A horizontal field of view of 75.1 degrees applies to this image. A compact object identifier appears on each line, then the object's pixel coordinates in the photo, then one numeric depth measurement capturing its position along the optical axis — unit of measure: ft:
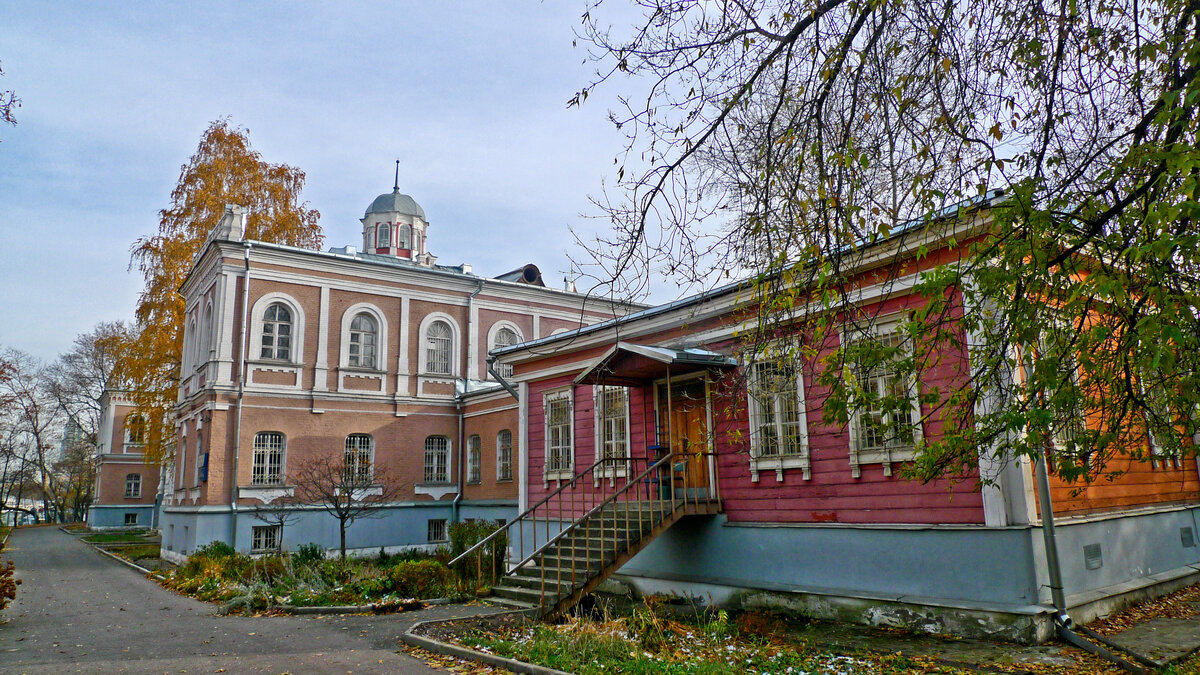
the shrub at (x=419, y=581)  42.93
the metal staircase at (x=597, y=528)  34.99
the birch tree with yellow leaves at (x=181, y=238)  80.84
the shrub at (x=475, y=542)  48.03
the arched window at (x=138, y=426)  79.61
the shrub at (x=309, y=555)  53.73
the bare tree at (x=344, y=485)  56.44
